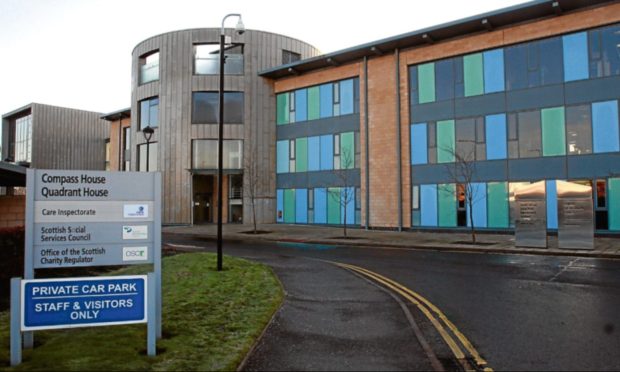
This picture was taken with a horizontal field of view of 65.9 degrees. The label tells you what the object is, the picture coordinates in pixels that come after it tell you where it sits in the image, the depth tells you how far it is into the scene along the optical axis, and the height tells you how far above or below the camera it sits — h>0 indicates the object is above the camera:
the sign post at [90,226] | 5.72 -0.25
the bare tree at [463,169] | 26.44 +2.02
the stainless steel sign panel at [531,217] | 19.17 -0.50
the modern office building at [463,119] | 23.72 +5.08
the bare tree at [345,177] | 32.72 +1.94
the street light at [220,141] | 12.70 +1.82
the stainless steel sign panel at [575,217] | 18.28 -0.48
